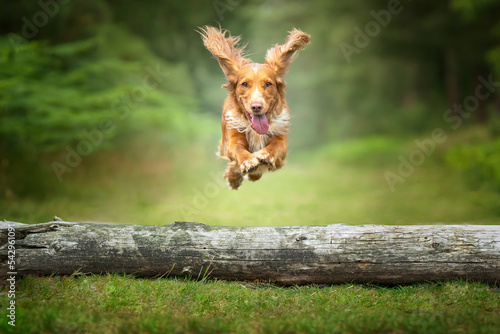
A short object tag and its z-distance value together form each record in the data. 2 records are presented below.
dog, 5.55
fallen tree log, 5.20
